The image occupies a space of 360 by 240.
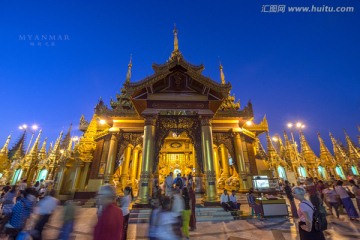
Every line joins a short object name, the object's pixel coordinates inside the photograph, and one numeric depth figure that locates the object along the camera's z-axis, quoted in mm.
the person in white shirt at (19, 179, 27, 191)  9187
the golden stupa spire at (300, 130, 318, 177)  26600
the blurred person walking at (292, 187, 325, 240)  2926
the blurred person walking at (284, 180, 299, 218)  8083
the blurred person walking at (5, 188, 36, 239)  4082
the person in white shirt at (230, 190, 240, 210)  8969
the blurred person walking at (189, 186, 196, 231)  6449
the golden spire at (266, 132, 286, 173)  20031
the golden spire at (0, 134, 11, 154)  25195
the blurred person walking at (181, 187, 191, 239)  5070
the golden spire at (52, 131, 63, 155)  22375
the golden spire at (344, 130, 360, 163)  27045
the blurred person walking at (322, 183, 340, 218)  7728
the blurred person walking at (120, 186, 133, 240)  4539
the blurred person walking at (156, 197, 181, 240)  2826
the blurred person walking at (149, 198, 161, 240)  3014
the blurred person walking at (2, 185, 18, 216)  5529
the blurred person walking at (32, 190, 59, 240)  3918
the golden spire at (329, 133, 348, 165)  28244
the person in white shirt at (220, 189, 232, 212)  9000
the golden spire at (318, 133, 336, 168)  28189
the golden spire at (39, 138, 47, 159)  24969
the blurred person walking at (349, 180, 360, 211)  7610
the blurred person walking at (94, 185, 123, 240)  2268
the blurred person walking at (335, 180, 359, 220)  7148
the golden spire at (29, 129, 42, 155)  23145
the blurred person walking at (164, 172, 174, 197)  10284
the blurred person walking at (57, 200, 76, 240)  3549
